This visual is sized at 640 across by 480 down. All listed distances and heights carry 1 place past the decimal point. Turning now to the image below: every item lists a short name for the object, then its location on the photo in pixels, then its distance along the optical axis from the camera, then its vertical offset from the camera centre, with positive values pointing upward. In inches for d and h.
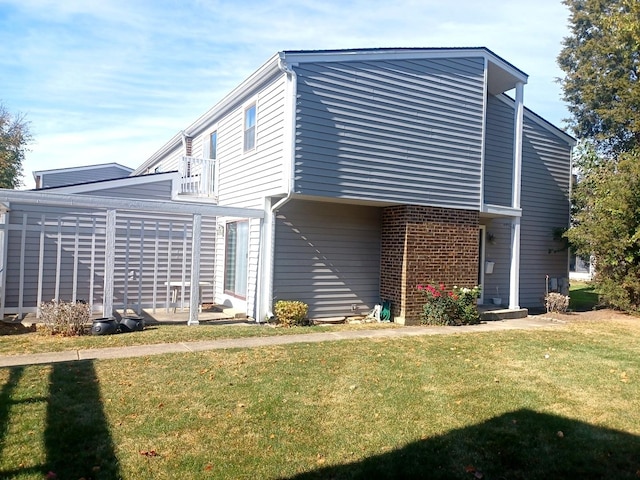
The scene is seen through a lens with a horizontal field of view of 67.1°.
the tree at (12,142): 1347.2 +273.9
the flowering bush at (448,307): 438.9 -50.4
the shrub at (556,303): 527.8 -51.3
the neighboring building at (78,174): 920.9 +132.5
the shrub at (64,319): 336.5 -56.1
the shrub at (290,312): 403.5 -54.6
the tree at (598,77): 959.8 +392.9
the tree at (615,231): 505.7 +28.3
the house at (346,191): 404.8 +54.3
